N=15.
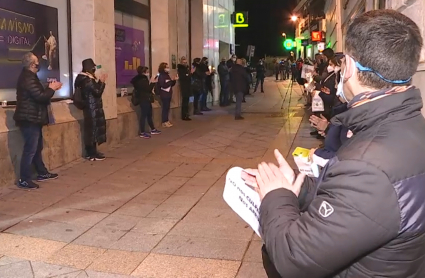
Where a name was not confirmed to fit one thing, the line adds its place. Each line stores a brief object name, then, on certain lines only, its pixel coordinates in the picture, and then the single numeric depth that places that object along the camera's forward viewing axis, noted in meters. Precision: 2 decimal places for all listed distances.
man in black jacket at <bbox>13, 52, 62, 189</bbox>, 6.86
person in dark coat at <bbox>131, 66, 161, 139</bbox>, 11.27
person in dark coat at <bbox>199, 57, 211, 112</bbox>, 15.95
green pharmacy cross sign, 37.98
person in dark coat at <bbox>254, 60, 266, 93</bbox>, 25.67
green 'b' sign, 23.39
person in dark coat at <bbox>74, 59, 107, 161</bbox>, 8.54
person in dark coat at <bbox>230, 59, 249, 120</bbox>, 14.73
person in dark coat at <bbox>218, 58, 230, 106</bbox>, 18.97
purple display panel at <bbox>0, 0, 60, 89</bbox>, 7.58
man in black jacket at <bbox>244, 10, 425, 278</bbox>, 1.42
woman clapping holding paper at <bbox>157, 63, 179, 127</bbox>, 12.59
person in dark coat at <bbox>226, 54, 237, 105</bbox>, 19.55
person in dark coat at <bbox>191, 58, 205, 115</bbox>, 15.45
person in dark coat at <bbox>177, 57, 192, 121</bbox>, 14.23
